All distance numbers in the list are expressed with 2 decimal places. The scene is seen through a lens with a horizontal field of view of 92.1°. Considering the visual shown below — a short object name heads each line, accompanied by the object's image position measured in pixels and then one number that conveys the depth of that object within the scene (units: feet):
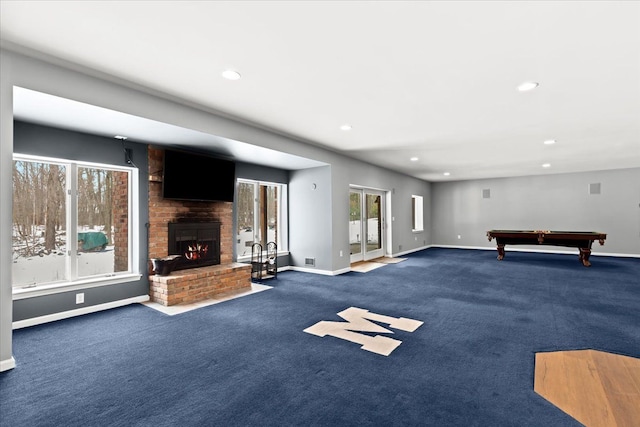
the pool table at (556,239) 23.36
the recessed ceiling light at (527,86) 10.29
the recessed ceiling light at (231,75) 9.50
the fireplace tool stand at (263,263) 19.35
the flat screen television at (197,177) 15.16
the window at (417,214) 35.62
